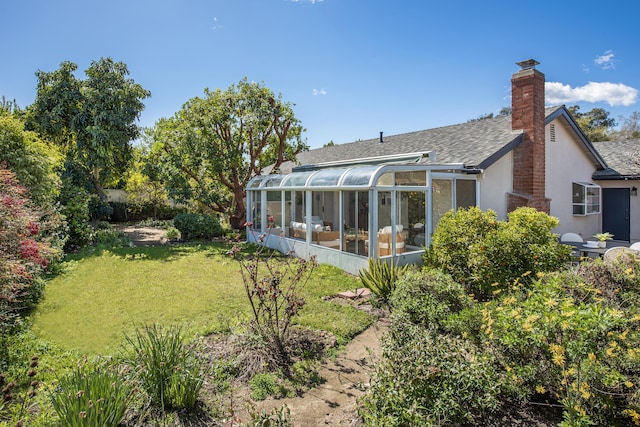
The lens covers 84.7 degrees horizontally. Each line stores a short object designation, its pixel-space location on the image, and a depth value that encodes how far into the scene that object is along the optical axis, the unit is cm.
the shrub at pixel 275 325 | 545
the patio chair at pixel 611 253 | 831
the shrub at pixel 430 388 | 360
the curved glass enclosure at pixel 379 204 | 1041
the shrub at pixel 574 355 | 344
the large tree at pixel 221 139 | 1839
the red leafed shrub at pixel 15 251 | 576
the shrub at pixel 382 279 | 815
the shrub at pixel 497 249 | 751
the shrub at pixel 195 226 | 1845
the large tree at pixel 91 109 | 1777
